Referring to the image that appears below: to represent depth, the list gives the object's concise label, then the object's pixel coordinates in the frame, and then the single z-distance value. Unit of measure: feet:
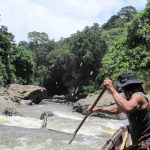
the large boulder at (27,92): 62.97
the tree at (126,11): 160.77
